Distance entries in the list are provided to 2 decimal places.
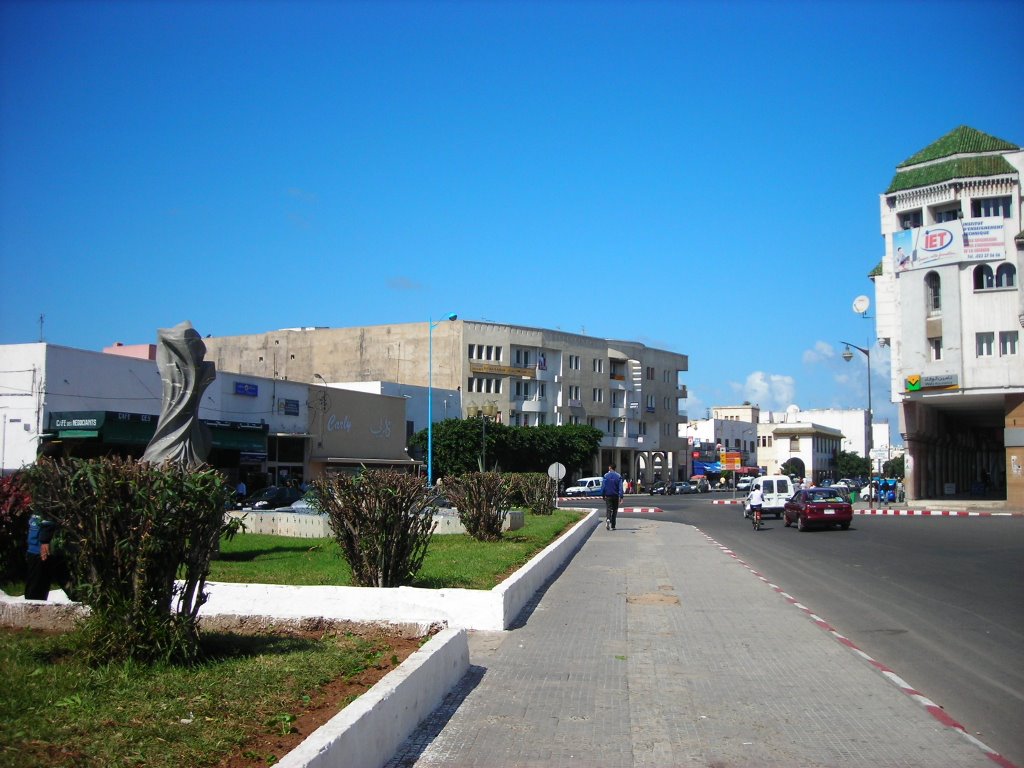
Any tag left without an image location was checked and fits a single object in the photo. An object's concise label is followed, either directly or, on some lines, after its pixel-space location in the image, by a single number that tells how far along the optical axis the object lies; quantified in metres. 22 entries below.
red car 29.83
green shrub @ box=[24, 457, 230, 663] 6.30
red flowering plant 9.84
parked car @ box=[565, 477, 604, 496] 71.31
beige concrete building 78.00
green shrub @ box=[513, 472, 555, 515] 33.16
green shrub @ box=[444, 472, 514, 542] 18.73
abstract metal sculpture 16.00
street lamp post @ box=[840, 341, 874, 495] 52.66
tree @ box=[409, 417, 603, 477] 65.69
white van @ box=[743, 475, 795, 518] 40.09
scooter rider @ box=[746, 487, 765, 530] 31.12
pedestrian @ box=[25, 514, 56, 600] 8.27
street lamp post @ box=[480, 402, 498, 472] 65.36
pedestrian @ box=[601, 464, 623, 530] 29.35
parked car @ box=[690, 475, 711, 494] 86.36
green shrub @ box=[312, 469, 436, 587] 10.43
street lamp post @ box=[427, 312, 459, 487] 64.44
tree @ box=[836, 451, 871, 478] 134.88
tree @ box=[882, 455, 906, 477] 140.00
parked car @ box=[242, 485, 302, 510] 34.26
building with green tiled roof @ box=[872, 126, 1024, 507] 50.12
